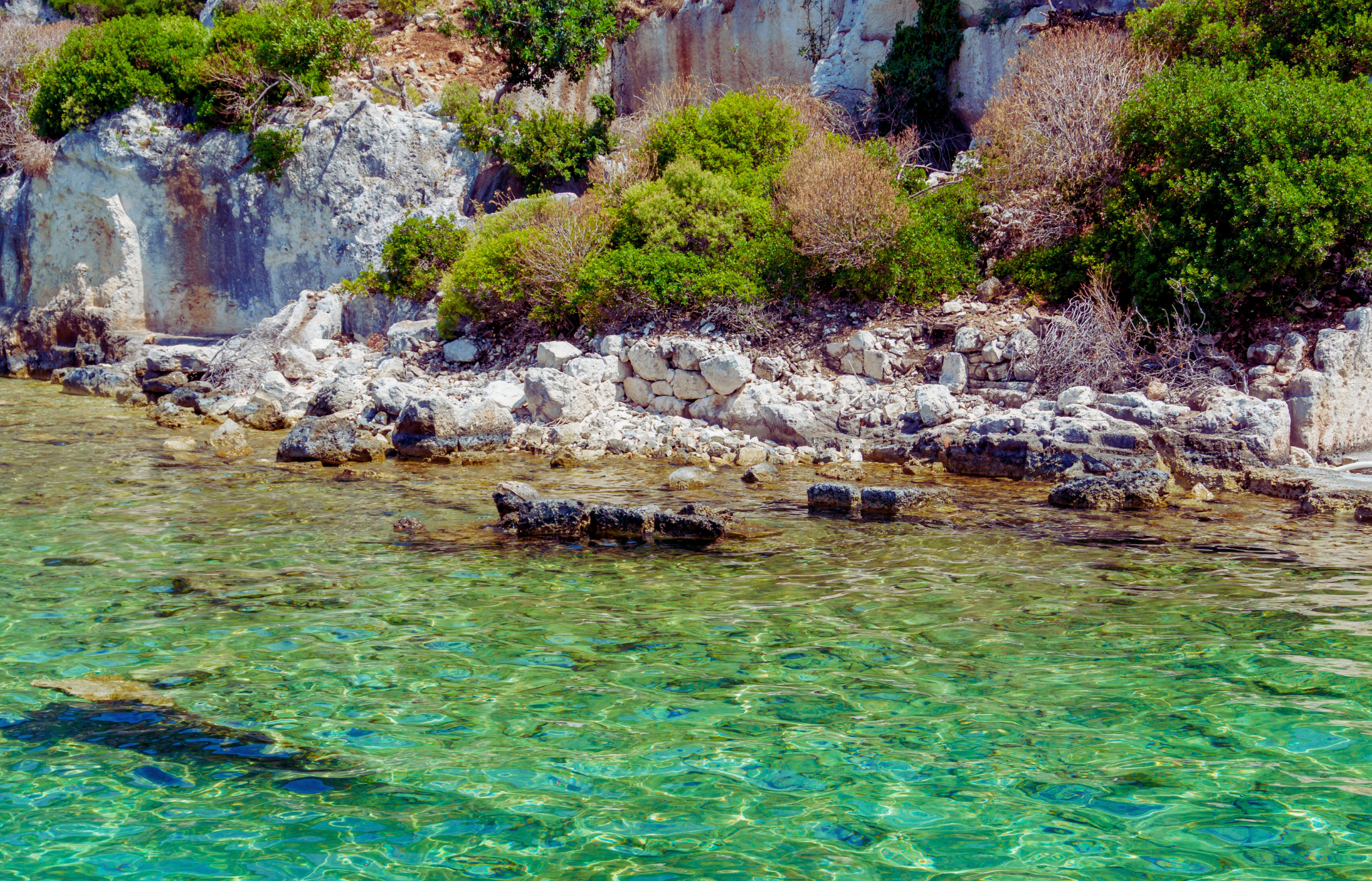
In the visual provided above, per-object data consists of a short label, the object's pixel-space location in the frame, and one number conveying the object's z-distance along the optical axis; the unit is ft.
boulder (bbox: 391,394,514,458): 47.65
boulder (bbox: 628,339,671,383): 53.47
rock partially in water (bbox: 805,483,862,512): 35.88
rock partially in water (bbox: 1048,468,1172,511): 35.04
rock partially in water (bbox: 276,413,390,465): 45.55
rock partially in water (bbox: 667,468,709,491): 40.39
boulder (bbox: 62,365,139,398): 70.10
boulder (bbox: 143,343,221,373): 70.54
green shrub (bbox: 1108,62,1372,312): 43.09
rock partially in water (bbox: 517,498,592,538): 32.04
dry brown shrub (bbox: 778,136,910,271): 53.83
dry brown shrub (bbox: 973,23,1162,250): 53.83
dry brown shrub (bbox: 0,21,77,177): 89.15
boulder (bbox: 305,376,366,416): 57.31
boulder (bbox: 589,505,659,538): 31.99
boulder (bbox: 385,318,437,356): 65.92
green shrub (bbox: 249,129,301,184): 78.64
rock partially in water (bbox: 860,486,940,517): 35.12
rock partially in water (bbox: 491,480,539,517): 33.35
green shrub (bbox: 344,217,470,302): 71.67
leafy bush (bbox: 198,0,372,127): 79.05
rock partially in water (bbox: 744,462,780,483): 41.47
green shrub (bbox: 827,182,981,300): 53.88
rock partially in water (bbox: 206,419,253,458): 47.55
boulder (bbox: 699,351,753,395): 50.37
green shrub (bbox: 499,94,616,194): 78.33
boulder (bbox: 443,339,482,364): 62.64
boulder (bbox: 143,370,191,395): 67.00
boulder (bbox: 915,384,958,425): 46.55
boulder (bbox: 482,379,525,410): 53.42
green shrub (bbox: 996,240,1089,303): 51.70
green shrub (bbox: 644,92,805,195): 64.18
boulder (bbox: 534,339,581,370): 54.65
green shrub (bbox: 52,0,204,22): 100.12
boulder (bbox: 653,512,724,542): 31.22
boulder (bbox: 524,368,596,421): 51.55
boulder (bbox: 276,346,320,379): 65.21
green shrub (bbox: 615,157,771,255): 58.54
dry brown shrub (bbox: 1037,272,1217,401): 46.32
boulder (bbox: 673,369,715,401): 52.06
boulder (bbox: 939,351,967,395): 49.67
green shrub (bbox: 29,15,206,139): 81.56
